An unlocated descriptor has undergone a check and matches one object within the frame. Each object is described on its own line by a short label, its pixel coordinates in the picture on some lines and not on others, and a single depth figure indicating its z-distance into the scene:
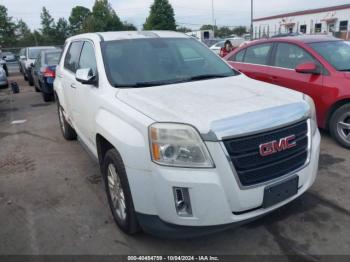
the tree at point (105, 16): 58.16
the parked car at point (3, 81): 10.74
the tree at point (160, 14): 55.31
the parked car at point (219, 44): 20.25
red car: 4.94
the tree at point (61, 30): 64.12
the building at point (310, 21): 47.53
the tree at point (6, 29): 57.06
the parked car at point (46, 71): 8.84
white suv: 2.38
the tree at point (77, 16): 81.62
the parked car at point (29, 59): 13.28
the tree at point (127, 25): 63.43
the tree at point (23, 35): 57.08
